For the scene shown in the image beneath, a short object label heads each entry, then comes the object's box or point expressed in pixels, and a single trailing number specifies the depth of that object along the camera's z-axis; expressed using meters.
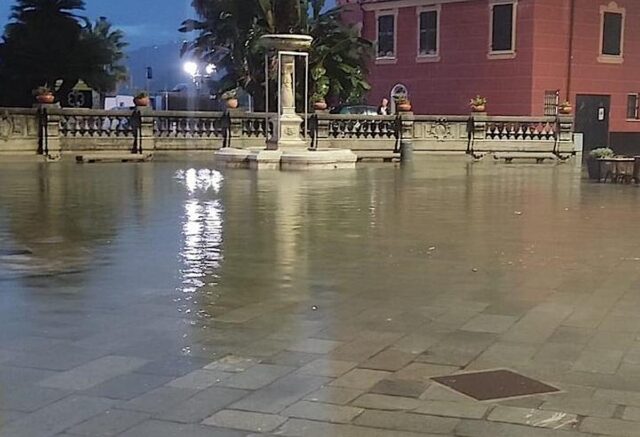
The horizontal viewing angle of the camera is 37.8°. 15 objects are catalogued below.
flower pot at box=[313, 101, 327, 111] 30.42
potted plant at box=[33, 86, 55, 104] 26.75
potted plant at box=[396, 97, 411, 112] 31.08
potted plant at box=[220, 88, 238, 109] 29.98
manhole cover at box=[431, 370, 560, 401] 4.68
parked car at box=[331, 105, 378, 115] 38.38
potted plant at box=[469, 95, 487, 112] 31.67
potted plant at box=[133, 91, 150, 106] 28.55
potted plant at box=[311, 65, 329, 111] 34.78
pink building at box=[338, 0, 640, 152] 36.75
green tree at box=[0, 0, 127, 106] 33.25
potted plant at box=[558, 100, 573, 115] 32.52
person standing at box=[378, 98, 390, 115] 36.35
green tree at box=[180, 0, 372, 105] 35.09
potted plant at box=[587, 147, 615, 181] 20.36
